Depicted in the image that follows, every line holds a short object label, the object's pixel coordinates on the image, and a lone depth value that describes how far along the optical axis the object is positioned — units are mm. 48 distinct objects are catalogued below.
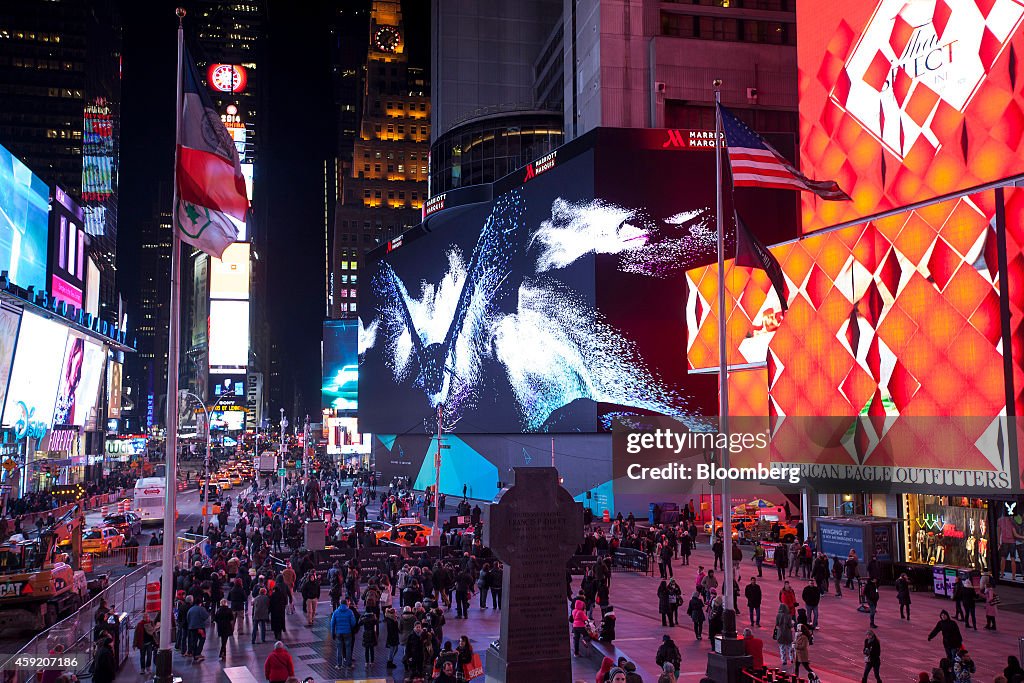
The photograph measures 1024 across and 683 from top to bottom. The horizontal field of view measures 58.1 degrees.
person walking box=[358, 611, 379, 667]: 19609
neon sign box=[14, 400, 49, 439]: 70875
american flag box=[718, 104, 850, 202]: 19250
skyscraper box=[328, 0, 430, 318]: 184250
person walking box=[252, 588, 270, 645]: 21562
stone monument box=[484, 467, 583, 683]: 14312
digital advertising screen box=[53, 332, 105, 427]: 84938
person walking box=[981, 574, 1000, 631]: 22734
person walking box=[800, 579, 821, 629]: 22352
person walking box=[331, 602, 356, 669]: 19219
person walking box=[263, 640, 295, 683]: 15477
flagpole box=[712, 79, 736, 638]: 16688
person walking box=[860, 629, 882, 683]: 17078
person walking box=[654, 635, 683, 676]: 16859
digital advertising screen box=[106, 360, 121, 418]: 118938
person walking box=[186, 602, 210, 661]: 19797
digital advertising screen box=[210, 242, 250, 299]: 195625
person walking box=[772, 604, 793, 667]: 18922
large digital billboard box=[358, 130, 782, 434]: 57344
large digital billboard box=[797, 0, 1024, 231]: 30984
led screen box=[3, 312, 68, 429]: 69875
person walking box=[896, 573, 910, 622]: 23766
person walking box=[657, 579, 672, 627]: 23250
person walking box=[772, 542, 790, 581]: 30405
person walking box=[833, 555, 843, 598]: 28022
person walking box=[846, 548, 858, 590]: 28484
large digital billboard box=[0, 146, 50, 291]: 70375
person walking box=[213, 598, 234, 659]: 20672
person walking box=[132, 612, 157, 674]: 19250
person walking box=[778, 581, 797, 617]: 20712
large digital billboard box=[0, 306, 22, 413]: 64875
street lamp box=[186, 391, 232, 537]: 41359
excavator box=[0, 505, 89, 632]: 22969
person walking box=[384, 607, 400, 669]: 19922
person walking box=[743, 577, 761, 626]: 22938
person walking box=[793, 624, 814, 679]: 17578
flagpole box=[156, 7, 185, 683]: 13742
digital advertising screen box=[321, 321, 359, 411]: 132750
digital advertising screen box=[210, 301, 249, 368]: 197125
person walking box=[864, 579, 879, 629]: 22438
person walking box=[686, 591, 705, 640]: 21609
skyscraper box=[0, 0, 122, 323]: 165250
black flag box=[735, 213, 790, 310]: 19062
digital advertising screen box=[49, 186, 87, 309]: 85625
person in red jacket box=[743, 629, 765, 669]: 16656
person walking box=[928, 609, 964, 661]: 17797
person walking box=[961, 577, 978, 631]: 22938
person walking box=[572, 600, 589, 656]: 19922
